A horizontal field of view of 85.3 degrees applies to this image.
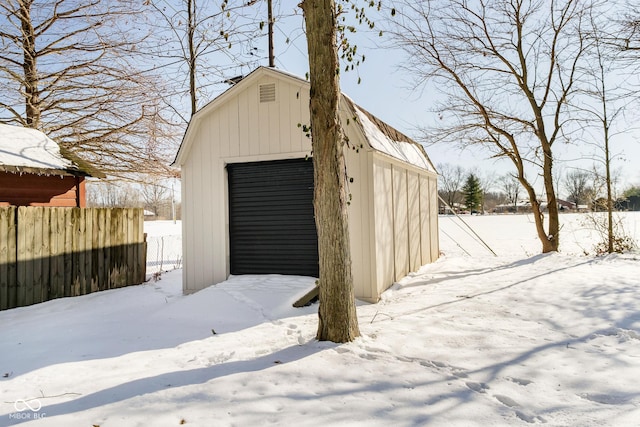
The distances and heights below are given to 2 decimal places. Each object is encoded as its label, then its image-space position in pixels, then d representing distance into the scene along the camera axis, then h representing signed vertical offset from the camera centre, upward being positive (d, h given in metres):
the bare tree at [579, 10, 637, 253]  8.86 +1.98
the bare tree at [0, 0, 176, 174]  10.08 +4.31
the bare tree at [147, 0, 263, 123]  10.30 +5.34
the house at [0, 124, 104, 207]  7.11 +1.15
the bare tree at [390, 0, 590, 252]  9.72 +3.51
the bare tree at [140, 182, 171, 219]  12.15 +2.04
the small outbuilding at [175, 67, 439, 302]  5.52 +0.55
